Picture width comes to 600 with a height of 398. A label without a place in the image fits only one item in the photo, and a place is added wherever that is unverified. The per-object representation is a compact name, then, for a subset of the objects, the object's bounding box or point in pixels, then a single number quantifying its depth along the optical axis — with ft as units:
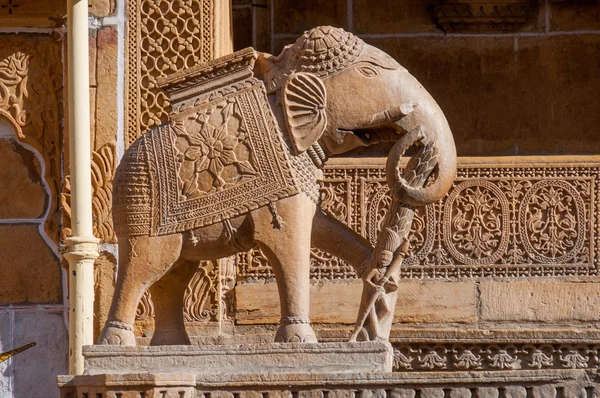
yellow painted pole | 73.25
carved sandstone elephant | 60.95
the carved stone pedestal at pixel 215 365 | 57.98
